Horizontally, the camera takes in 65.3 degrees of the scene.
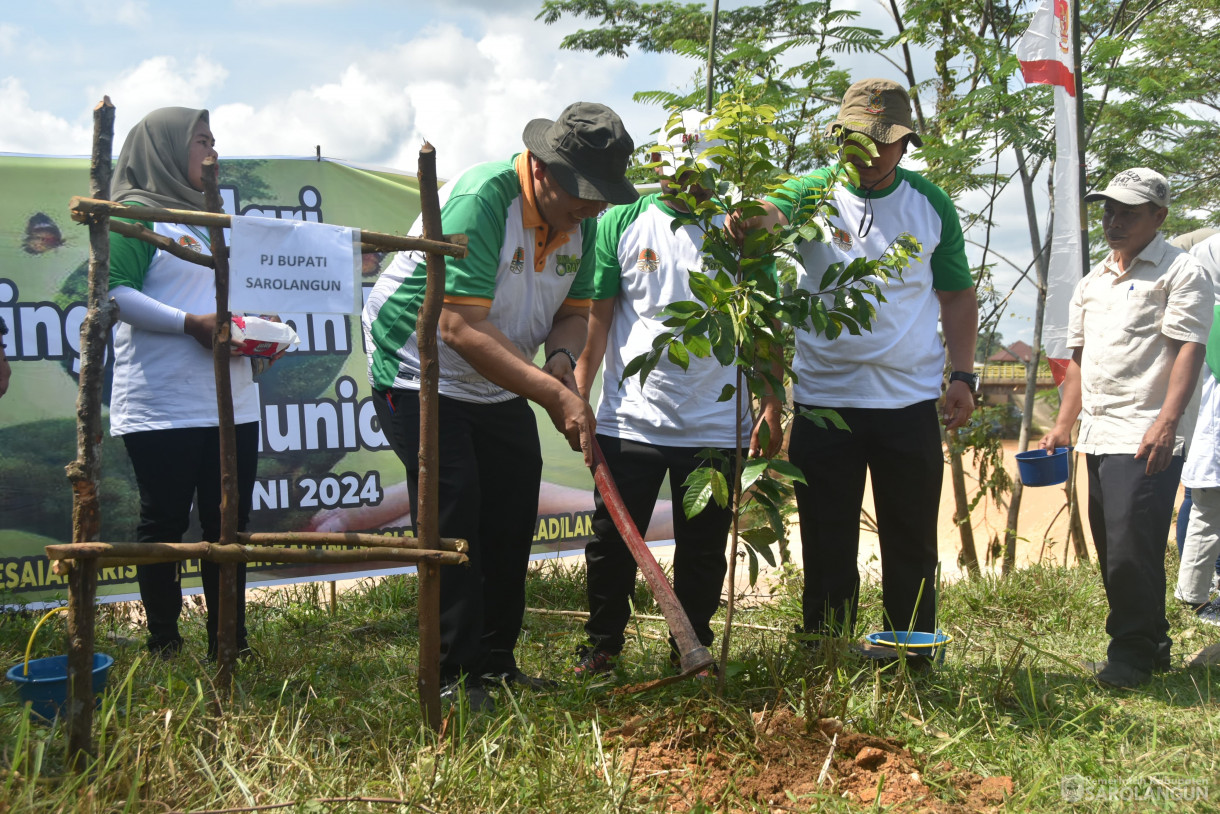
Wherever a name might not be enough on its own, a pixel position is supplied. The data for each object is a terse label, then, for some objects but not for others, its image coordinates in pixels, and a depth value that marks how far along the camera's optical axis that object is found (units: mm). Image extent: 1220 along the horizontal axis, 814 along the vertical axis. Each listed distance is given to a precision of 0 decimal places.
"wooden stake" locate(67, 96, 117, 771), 2193
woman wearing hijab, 3285
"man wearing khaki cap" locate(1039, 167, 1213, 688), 3342
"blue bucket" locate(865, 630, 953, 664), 2914
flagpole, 4695
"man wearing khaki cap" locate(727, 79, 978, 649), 3123
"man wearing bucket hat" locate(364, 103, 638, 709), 2717
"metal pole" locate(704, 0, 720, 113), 4841
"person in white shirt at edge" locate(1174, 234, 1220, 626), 4020
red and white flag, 4559
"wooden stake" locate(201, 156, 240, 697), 2543
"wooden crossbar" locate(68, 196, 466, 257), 2184
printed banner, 4473
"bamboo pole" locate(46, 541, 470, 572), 2178
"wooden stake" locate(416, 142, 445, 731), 2465
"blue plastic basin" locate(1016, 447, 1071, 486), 3645
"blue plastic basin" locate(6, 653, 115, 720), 2398
